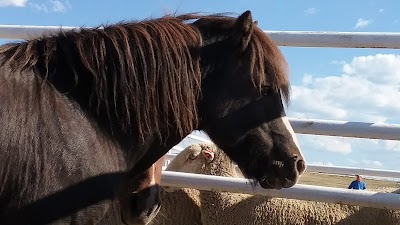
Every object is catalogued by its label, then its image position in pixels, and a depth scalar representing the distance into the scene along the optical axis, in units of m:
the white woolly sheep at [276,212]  5.26
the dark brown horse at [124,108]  2.39
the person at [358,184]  8.92
